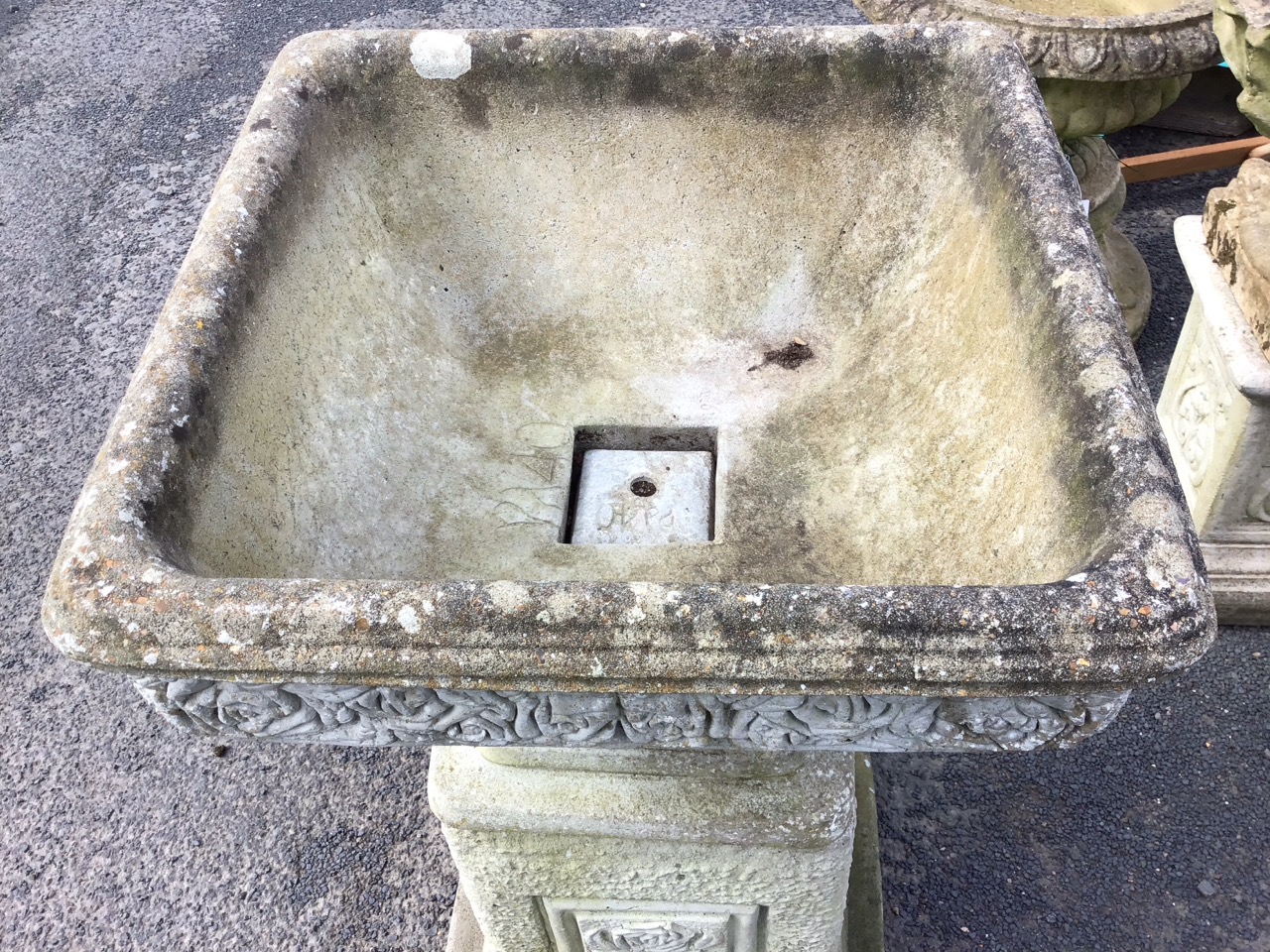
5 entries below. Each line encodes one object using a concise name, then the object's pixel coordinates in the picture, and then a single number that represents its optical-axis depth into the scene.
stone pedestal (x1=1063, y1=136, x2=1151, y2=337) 2.50
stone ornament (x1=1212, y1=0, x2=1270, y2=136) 1.64
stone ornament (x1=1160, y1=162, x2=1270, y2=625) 1.77
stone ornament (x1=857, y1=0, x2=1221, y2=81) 2.01
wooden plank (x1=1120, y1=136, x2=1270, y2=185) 2.97
